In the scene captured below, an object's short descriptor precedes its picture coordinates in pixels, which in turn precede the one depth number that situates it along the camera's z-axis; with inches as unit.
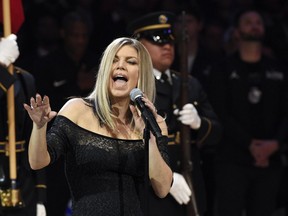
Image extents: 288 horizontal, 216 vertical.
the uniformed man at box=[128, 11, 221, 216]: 509.0
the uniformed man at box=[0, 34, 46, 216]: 469.7
